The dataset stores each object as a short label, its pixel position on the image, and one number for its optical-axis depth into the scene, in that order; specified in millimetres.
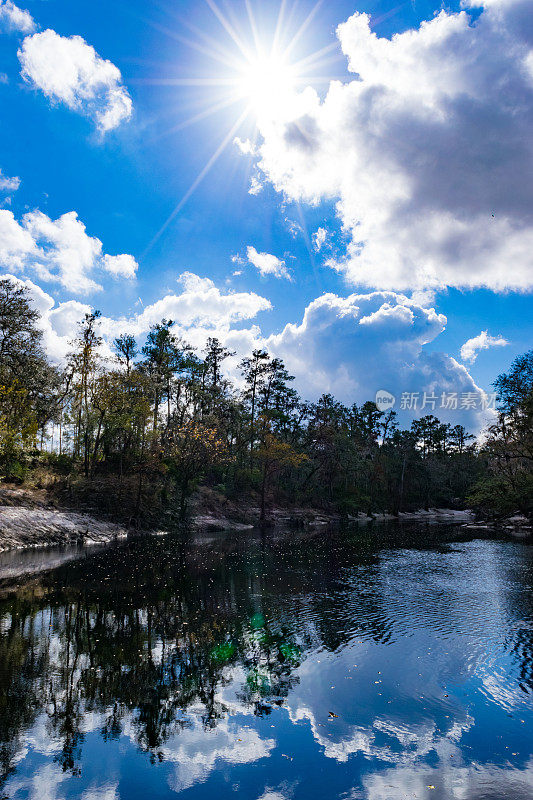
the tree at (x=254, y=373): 70125
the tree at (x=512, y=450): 41812
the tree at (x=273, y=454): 56719
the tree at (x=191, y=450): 46188
